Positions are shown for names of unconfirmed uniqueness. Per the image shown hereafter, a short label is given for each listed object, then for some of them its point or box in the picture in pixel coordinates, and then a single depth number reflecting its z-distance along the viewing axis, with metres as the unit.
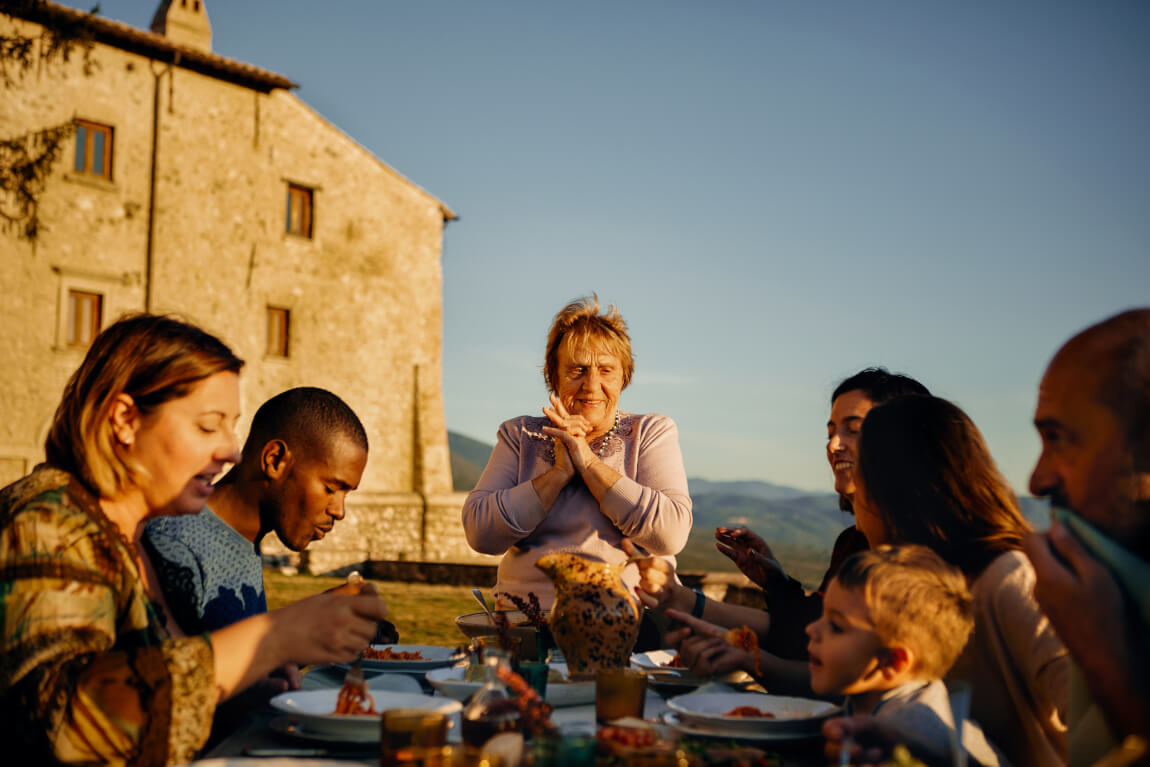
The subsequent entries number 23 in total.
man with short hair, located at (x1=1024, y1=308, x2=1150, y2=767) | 1.47
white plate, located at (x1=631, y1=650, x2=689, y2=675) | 2.77
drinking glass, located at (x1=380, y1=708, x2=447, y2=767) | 1.59
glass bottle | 1.67
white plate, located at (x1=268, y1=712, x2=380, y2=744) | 1.90
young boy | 1.87
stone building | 17.95
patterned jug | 2.44
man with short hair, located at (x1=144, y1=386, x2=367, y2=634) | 2.98
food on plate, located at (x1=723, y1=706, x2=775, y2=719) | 2.06
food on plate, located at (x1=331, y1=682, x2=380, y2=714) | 2.02
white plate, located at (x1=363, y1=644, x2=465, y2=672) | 2.79
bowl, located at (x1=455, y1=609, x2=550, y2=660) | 2.76
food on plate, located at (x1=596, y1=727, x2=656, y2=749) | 1.64
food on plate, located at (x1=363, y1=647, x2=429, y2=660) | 2.87
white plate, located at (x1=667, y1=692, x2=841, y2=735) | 1.99
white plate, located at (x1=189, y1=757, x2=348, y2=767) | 1.58
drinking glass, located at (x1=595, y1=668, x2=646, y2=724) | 2.02
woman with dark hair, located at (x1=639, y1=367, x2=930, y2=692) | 2.56
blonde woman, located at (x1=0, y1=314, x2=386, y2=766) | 1.71
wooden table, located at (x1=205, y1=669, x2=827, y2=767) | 1.85
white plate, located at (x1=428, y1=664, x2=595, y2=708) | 2.33
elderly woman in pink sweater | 3.66
